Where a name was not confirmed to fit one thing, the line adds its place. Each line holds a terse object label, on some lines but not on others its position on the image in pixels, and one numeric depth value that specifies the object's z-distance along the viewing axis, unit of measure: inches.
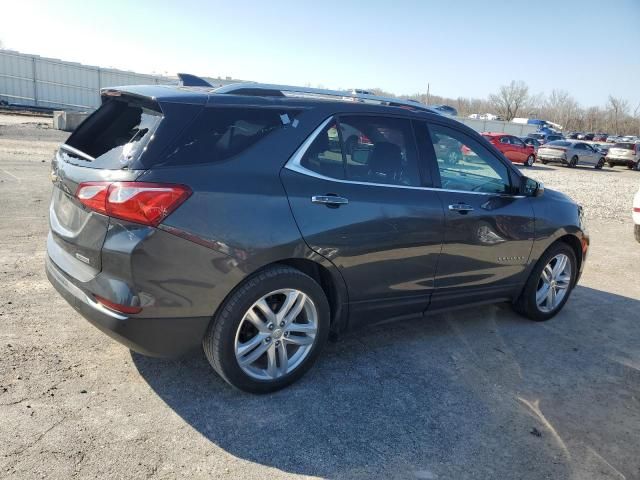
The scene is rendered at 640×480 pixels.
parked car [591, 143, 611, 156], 1474.2
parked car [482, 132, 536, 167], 1098.7
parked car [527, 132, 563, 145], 1778.9
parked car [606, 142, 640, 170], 1321.4
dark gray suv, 109.9
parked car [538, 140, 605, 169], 1205.7
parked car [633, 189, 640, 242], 326.0
